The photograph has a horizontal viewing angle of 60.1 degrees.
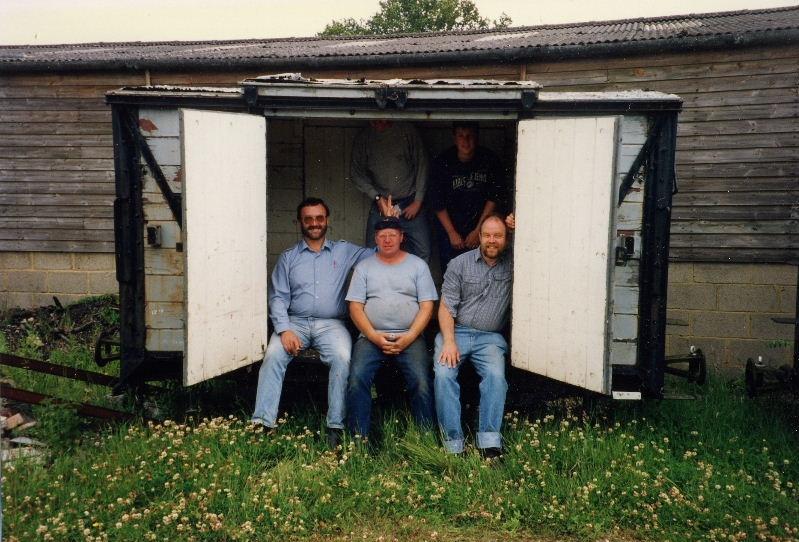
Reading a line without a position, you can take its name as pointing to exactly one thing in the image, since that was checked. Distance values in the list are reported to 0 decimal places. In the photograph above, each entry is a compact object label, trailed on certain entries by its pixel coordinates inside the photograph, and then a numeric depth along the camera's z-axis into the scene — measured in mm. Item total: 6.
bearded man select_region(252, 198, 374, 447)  4738
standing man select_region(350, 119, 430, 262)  5902
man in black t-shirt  5691
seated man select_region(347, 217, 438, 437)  4645
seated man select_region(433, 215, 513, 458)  4543
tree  29375
